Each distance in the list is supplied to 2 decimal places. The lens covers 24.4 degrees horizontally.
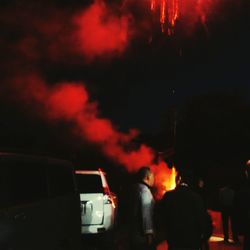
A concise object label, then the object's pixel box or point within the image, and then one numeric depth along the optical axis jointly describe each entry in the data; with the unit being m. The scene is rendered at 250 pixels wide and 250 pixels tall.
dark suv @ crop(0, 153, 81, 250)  5.52
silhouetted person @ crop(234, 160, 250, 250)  6.31
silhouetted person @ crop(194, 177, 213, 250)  6.28
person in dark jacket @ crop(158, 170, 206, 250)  6.12
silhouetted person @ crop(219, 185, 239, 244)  14.38
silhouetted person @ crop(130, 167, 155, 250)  6.86
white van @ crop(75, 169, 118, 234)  11.15
